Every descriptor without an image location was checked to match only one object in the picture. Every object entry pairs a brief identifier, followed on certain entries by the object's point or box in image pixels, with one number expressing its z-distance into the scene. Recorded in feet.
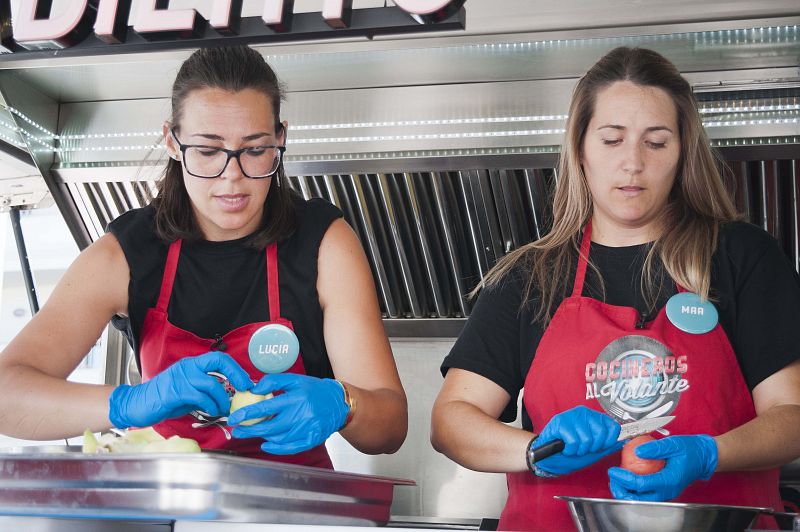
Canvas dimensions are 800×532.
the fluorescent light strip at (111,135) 10.64
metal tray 3.61
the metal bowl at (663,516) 3.32
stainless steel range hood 8.79
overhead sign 7.99
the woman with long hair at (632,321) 5.57
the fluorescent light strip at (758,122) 8.86
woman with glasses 6.03
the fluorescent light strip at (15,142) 10.72
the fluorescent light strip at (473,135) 9.48
